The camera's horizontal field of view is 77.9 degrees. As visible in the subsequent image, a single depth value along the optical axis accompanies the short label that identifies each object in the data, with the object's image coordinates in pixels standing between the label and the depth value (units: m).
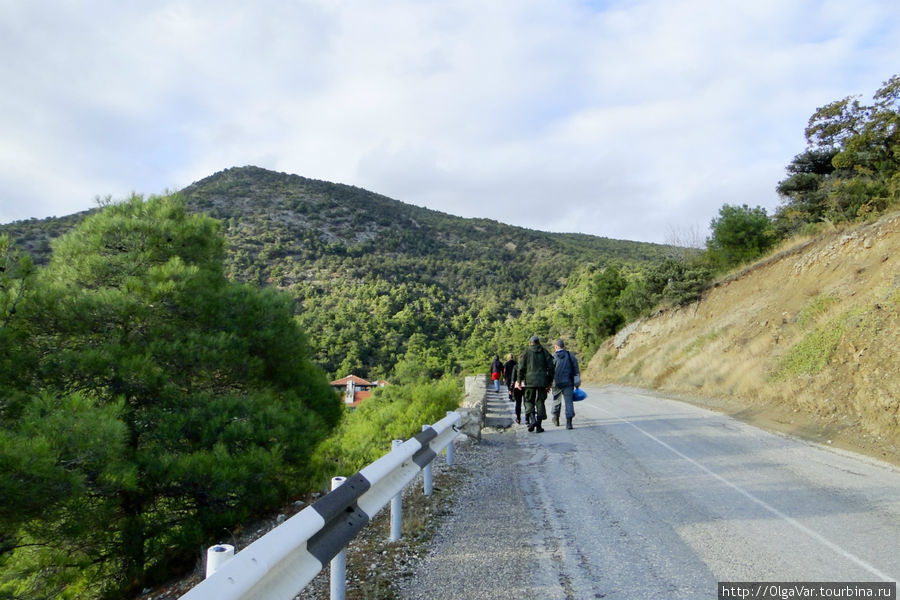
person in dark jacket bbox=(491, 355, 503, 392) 22.50
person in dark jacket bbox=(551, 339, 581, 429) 12.11
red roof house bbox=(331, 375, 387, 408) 34.44
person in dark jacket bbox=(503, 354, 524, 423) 16.31
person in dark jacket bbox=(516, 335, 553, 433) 11.87
